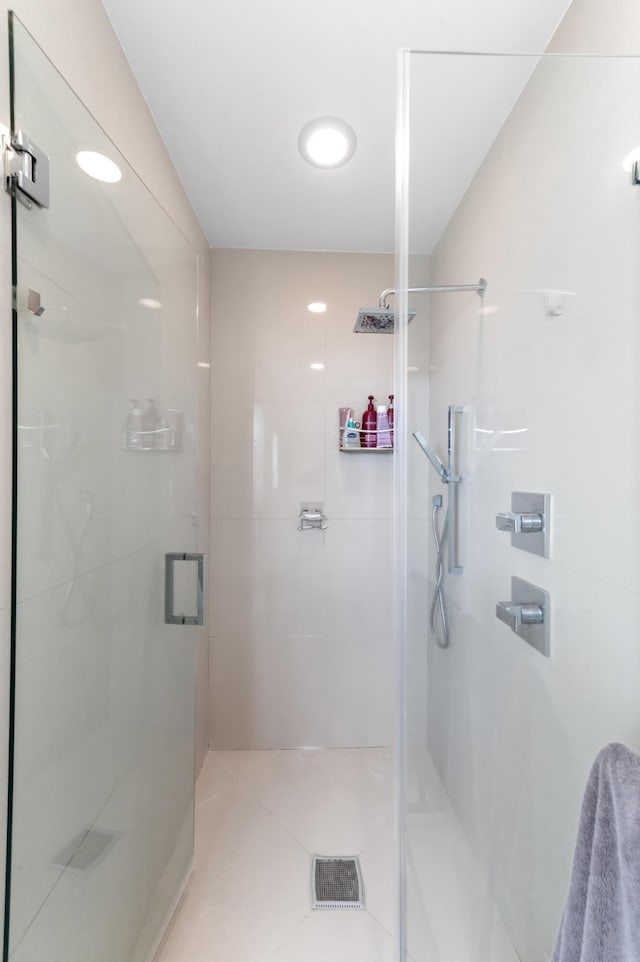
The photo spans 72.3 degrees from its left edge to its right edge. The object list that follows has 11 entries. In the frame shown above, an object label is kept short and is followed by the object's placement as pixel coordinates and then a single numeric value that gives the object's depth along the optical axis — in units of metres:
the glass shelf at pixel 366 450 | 2.10
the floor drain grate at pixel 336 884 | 1.34
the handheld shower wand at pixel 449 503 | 0.96
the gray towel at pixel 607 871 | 0.56
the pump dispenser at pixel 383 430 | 2.07
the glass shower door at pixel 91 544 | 0.74
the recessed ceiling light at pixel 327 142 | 1.39
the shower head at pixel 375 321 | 1.70
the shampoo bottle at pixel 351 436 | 2.08
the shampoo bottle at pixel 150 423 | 1.15
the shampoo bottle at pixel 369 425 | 2.09
